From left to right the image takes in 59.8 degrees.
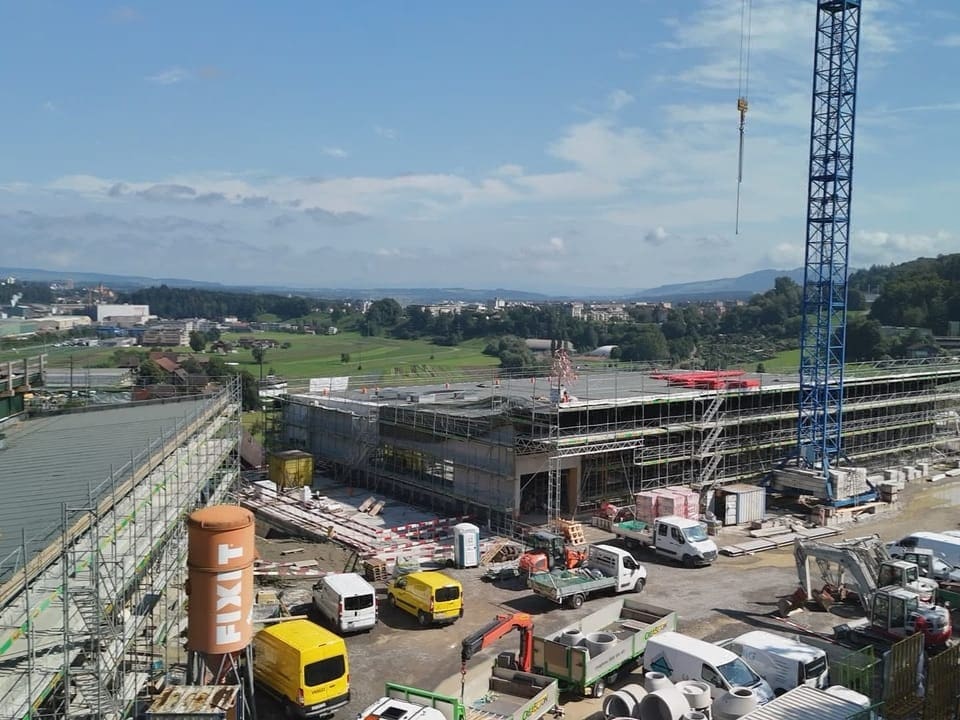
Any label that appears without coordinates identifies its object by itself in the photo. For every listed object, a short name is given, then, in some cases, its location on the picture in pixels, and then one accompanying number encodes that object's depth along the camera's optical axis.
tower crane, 37.28
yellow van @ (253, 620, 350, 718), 15.55
